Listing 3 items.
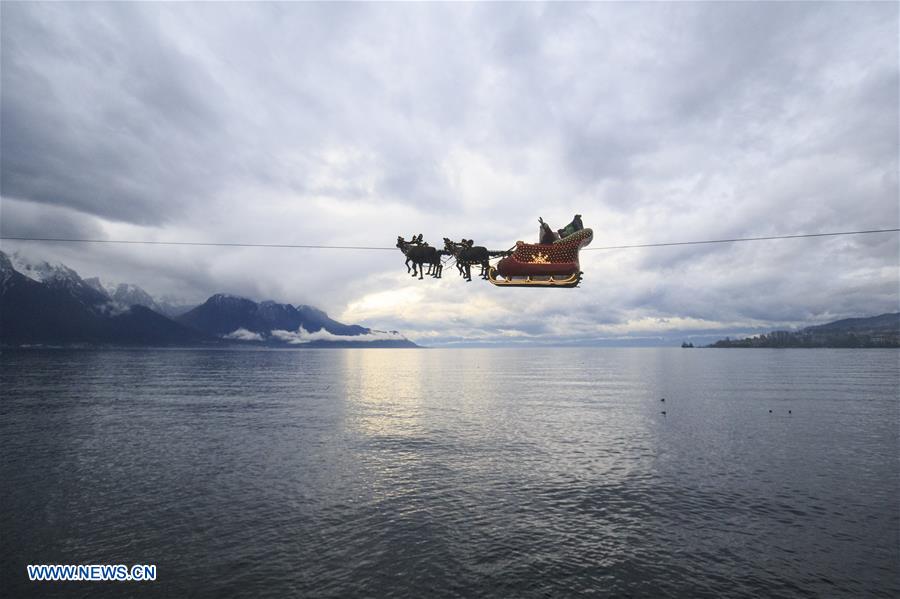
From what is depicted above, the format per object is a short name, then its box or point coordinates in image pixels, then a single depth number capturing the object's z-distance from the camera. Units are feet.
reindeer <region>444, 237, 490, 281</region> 52.03
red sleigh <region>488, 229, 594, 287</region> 51.75
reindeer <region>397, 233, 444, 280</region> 50.80
